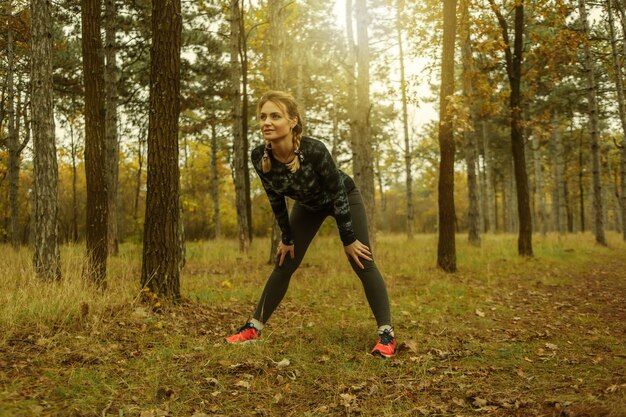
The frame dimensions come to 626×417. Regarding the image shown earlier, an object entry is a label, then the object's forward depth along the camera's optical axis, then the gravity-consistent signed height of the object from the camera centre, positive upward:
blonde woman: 3.49 +0.16
